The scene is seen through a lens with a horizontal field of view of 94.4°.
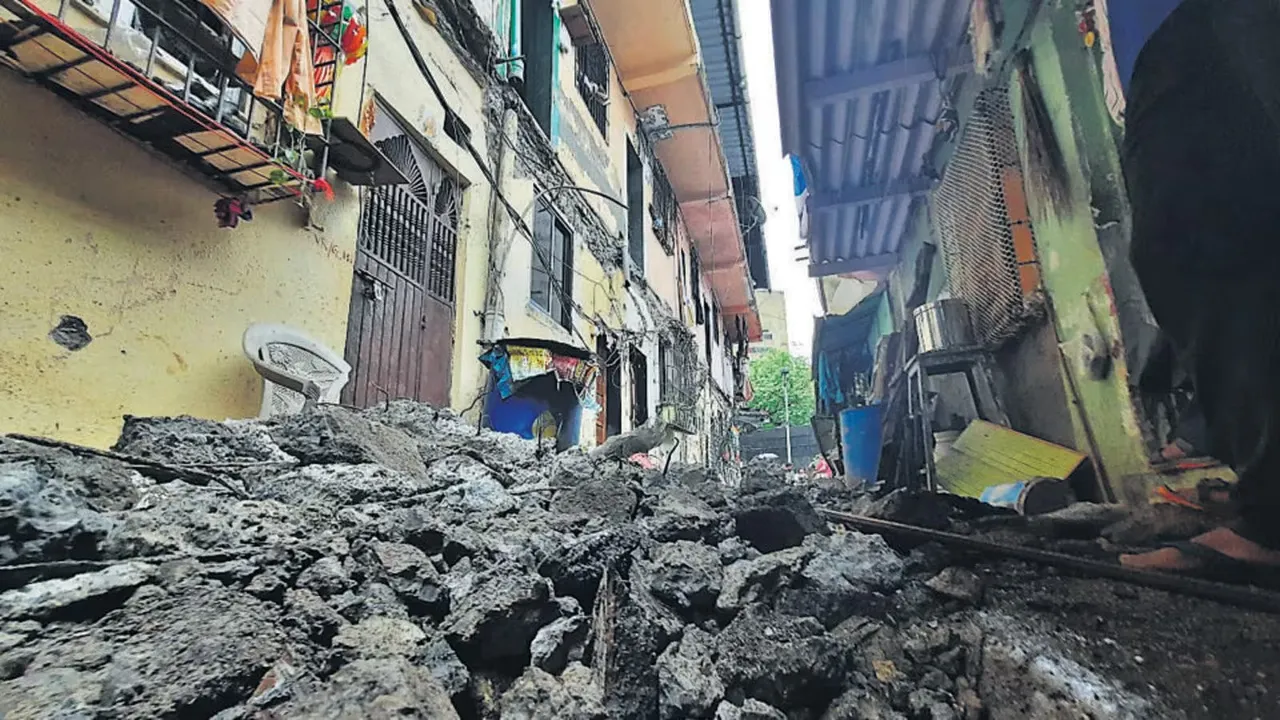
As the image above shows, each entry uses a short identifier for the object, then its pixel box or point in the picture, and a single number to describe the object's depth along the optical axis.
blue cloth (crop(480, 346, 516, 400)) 5.03
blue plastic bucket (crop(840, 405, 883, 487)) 6.58
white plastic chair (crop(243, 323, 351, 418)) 3.48
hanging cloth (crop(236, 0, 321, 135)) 3.14
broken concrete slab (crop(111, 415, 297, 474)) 2.33
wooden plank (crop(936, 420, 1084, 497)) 4.33
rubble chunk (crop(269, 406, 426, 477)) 2.70
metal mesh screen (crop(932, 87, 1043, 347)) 5.18
